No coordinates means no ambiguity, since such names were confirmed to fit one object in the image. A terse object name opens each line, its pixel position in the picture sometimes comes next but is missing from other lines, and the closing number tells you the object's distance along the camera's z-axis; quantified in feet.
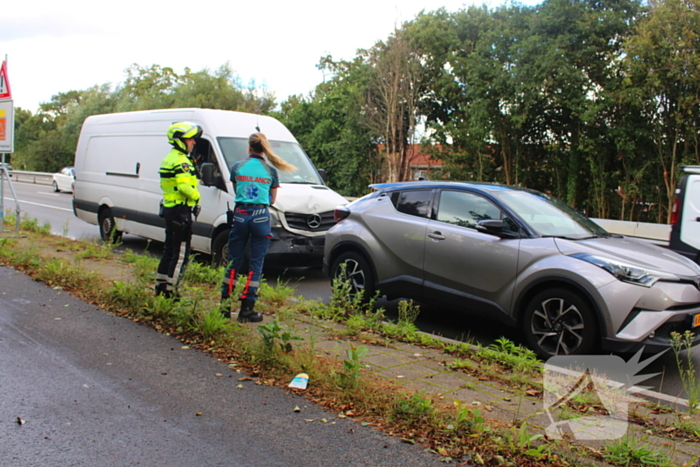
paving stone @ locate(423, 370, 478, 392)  14.67
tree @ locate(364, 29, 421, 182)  105.60
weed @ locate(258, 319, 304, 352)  15.90
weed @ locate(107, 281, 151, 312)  20.44
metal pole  38.70
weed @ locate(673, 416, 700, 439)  12.20
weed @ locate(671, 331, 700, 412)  12.99
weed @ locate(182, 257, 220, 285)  24.88
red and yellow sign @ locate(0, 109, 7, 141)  37.50
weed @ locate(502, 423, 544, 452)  10.99
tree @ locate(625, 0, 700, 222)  58.23
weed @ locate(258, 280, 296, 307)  23.11
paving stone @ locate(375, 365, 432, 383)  15.07
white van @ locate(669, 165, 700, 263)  29.86
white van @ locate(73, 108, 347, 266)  29.78
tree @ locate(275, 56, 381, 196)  115.03
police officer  20.61
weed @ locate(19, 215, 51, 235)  40.84
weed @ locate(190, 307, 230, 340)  17.67
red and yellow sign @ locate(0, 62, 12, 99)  37.40
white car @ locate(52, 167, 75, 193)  109.61
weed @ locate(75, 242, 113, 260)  30.74
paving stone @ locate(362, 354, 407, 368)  16.13
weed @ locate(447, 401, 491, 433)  11.71
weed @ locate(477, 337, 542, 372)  16.37
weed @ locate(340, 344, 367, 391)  13.80
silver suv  17.16
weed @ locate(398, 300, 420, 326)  19.88
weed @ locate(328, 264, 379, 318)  21.86
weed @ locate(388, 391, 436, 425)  12.29
